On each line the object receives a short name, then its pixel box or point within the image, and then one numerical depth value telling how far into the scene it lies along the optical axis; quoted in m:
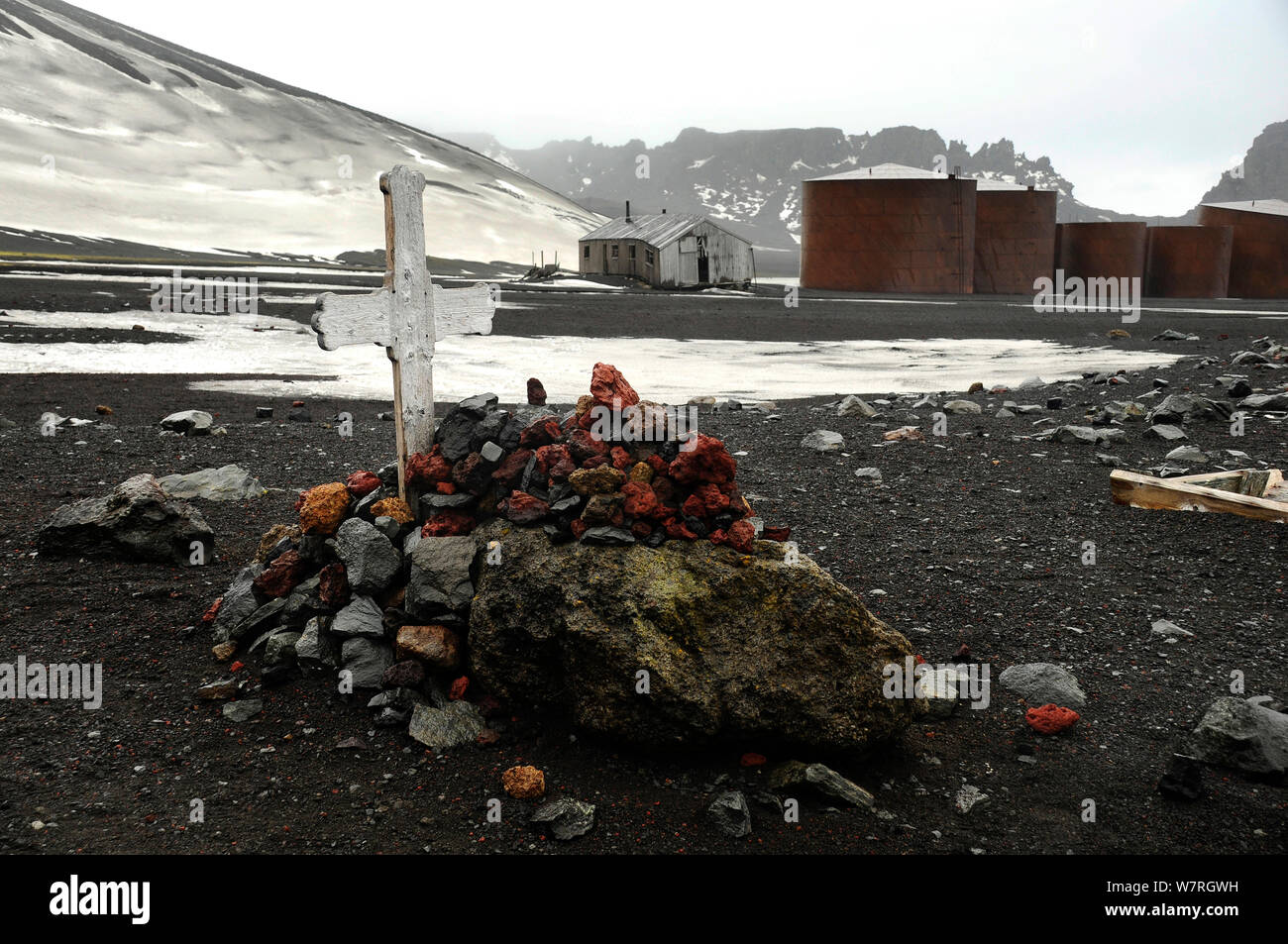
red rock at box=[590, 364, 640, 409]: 4.41
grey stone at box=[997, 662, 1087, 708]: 4.02
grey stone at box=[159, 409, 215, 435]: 9.00
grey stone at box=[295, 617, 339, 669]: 4.09
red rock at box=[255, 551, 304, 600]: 4.52
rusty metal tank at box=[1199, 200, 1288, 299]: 41.22
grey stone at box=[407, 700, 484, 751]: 3.69
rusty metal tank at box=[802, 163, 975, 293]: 38.34
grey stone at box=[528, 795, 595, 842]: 3.17
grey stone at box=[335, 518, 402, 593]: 4.32
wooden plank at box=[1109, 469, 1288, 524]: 5.89
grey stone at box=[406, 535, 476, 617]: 4.11
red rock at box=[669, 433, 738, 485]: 4.02
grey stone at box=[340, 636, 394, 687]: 4.03
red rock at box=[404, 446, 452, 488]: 4.54
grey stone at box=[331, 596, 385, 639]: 4.15
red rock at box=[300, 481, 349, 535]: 4.55
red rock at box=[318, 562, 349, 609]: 4.37
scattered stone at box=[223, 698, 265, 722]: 3.82
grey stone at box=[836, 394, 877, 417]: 10.64
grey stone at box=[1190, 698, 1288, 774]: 3.45
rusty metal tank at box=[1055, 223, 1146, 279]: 39.75
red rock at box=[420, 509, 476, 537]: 4.35
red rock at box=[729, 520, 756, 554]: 3.93
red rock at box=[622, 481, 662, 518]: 3.93
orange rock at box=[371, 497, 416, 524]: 4.57
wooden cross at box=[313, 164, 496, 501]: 4.43
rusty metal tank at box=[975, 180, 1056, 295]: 39.28
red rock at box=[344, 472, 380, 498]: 4.87
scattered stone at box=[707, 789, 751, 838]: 3.17
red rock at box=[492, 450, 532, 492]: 4.38
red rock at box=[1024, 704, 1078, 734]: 3.81
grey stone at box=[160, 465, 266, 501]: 6.52
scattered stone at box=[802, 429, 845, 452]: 8.70
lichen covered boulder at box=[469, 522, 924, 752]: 3.53
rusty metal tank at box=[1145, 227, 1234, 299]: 40.06
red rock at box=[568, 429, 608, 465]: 4.22
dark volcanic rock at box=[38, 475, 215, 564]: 5.18
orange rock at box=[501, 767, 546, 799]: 3.37
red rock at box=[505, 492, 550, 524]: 4.09
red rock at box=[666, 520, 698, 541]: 3.95
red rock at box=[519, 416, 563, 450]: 4.50
